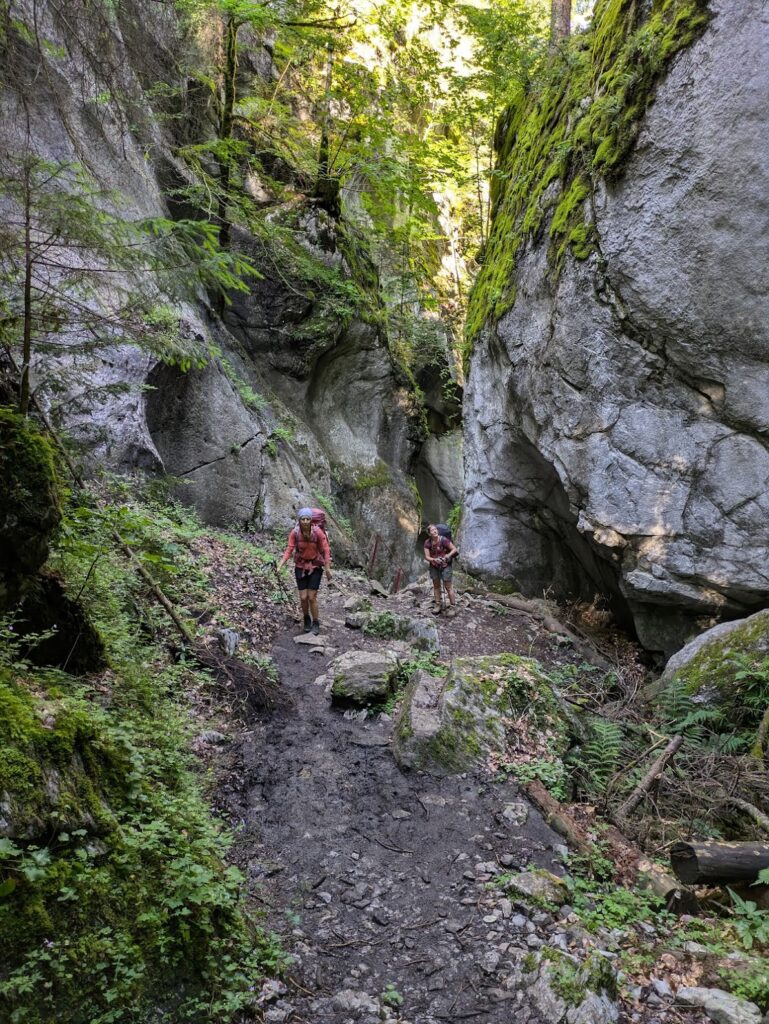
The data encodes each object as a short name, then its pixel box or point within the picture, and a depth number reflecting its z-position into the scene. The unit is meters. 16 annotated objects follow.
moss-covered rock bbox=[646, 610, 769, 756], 7.16
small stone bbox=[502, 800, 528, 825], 4.91
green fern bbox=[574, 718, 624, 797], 5.79
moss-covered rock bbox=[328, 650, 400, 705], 6.78
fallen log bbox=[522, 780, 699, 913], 4.19
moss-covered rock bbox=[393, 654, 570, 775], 5.70
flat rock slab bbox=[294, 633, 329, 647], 8.62
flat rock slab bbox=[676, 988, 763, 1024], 3.10
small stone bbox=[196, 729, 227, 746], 5.42
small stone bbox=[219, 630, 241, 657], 7.01
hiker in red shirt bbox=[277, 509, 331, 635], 8.83
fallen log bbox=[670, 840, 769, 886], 4.29
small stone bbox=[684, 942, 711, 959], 3.60
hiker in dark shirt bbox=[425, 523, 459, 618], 11.27
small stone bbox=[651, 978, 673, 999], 3.31
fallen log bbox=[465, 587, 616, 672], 10.67
